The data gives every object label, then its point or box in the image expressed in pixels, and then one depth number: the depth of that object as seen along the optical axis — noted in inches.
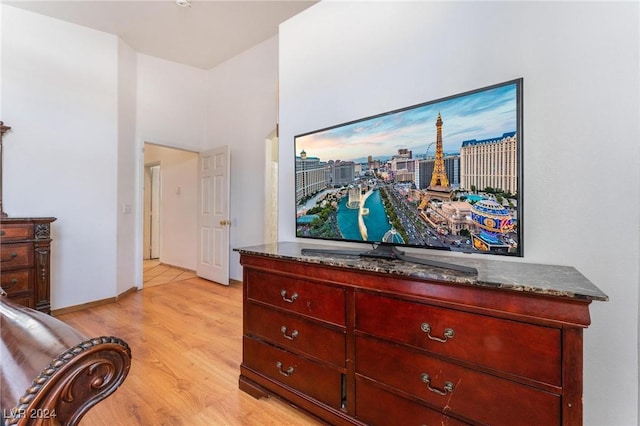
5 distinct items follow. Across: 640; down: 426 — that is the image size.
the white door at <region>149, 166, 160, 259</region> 251.6
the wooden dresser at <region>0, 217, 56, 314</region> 97.4
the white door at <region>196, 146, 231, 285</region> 167.9
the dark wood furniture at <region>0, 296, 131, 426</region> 19.2
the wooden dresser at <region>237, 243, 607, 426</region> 37.2
